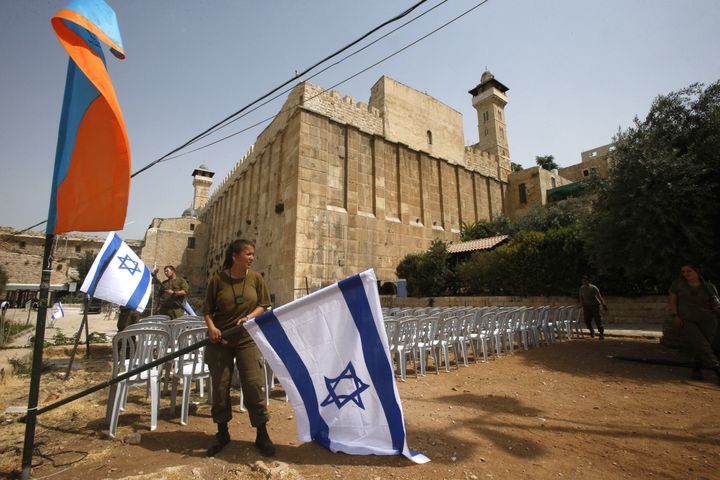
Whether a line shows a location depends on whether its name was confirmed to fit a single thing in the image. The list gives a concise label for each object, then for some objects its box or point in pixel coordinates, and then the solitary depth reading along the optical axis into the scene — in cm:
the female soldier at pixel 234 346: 275
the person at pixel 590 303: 832
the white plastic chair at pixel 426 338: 548
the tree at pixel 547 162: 4564
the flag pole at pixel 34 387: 229
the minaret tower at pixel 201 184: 4403
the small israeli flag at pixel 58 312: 1293
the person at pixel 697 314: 456
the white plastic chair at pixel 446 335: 574
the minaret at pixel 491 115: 3117
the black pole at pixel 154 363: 243
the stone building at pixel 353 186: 1574
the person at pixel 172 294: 632
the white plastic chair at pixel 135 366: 318
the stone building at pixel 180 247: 3144
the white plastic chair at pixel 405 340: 513
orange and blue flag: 242
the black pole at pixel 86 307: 529
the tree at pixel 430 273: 1552
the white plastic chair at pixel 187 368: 346
